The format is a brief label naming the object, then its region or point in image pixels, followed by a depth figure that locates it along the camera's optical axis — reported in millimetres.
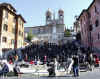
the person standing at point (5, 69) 10320
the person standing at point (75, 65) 11374
